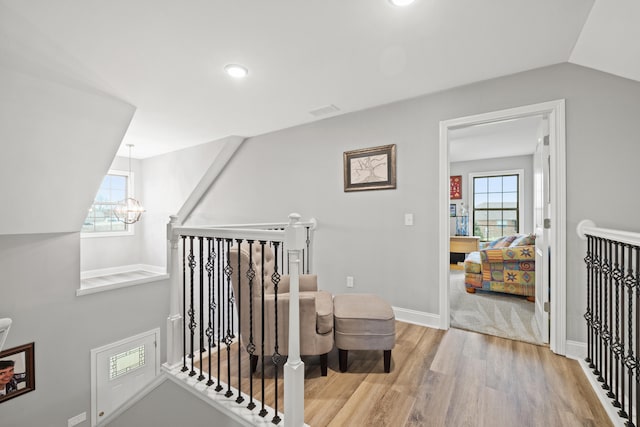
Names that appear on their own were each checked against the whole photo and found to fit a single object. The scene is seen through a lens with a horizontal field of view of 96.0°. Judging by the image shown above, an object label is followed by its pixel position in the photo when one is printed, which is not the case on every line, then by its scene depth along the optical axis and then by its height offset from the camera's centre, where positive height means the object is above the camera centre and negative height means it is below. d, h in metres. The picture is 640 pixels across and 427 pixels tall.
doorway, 2.30 +0.00
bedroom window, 6.48 +0.23
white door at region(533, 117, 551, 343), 2.52 -0.20
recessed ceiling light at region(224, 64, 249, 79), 2.46 +1.26
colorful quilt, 3.80 -0.79
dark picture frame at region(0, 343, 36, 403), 3.29 -1.83
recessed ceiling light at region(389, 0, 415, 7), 1.69 +1.25
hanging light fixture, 6.07 +0.07
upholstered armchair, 1.99 -0.74
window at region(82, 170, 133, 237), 6.05 +0.17
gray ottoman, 2.06 -0.85
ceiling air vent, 3.33 +1.23
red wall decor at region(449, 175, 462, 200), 7.05 +0.64
